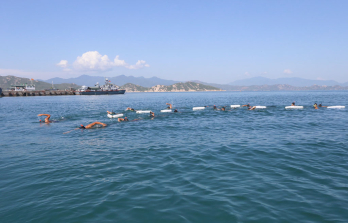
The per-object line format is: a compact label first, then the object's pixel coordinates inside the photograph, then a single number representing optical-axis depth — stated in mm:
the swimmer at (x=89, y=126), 22641
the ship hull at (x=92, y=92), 161375
